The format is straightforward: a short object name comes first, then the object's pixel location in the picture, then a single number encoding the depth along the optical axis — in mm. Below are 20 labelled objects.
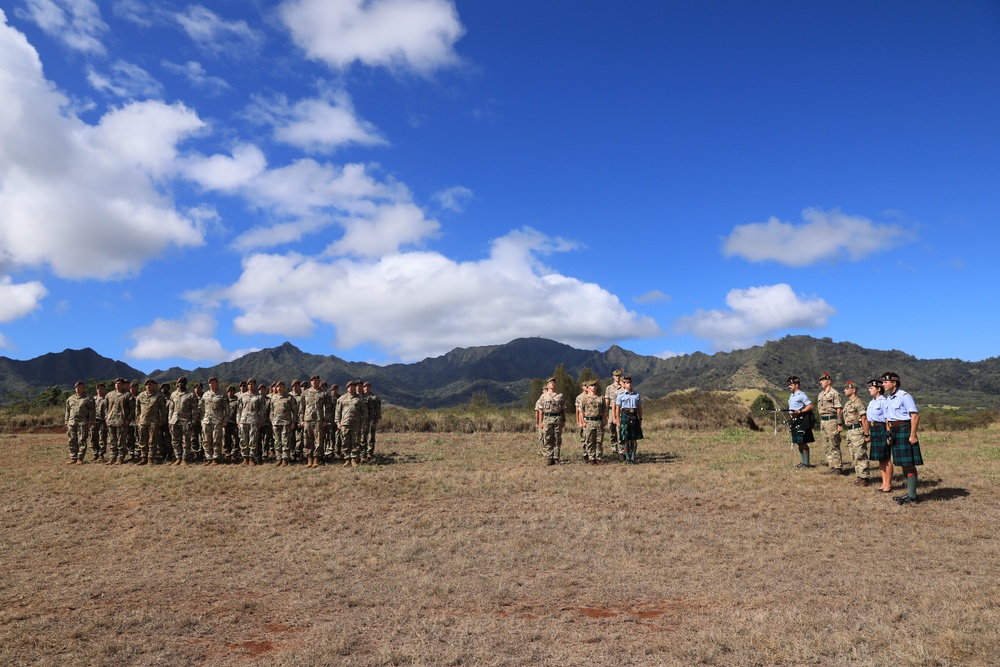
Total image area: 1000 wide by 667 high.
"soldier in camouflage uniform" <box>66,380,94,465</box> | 16328
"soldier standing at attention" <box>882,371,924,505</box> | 10102
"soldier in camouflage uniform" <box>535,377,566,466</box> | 15125
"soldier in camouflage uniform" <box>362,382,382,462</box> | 16672
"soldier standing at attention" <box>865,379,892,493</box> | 10586
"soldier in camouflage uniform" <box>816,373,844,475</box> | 12708
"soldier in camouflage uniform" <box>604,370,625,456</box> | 16375
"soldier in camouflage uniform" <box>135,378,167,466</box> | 16234
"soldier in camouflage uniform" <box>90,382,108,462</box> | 16703
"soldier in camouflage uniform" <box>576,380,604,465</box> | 15141
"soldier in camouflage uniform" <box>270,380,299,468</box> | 15359
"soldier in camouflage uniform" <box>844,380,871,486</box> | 11586
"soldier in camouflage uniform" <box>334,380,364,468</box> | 15305
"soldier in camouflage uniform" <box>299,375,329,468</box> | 15445
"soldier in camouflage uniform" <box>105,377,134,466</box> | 16344
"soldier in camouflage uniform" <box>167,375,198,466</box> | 15969
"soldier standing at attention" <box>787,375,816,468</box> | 13539
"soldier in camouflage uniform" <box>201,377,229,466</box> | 15703
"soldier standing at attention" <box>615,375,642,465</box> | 15000
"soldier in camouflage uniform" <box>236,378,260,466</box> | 15625
